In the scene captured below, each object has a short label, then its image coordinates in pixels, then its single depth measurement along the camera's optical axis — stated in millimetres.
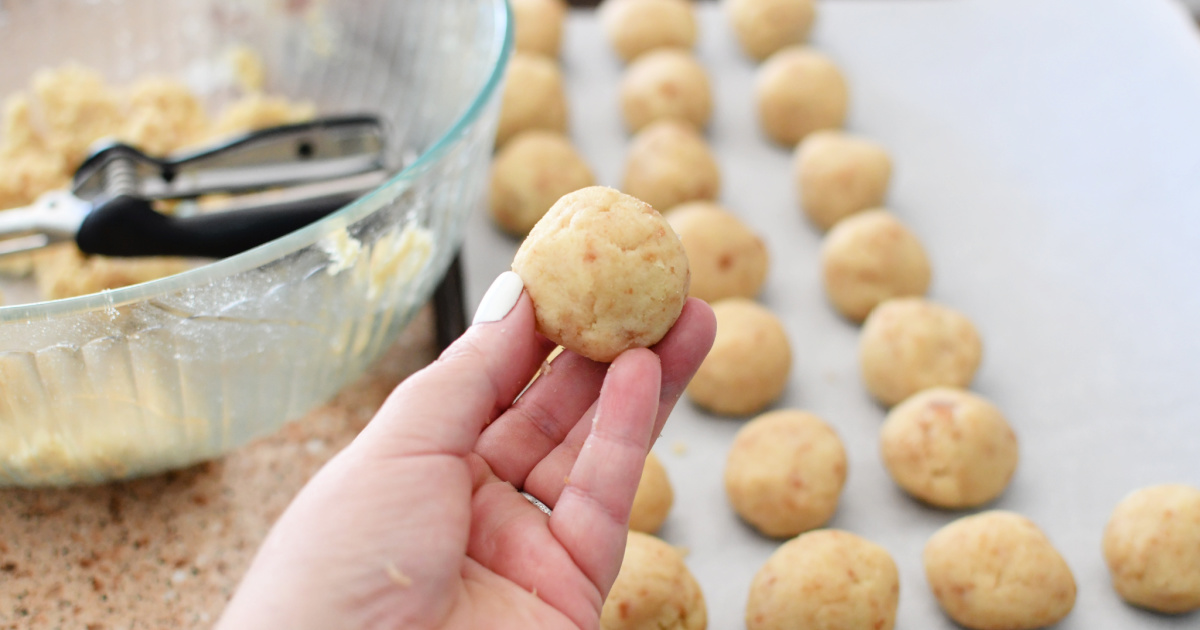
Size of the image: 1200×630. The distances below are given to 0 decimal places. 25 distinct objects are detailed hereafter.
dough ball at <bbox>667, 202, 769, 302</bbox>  489
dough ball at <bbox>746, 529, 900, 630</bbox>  409
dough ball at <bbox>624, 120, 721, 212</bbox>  518
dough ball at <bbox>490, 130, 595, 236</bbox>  511
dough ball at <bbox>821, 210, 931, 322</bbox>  489
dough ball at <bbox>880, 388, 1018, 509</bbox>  439
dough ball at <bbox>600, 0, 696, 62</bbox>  585
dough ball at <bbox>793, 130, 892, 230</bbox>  517
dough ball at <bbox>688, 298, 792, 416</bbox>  463
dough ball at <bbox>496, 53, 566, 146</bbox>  544
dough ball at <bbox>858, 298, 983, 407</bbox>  464
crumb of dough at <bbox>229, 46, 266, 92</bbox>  530
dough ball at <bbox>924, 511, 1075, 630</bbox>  414
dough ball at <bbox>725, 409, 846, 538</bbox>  437
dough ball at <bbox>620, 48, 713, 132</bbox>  550
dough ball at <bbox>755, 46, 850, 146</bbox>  549
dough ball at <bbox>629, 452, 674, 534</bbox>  432
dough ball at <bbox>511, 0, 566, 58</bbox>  581
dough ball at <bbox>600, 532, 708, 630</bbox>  406
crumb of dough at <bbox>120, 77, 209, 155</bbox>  490
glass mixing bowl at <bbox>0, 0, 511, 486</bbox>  380
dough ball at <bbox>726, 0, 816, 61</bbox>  585
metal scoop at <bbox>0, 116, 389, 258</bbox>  424
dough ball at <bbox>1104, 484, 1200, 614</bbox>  416
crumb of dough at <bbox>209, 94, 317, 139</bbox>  502
